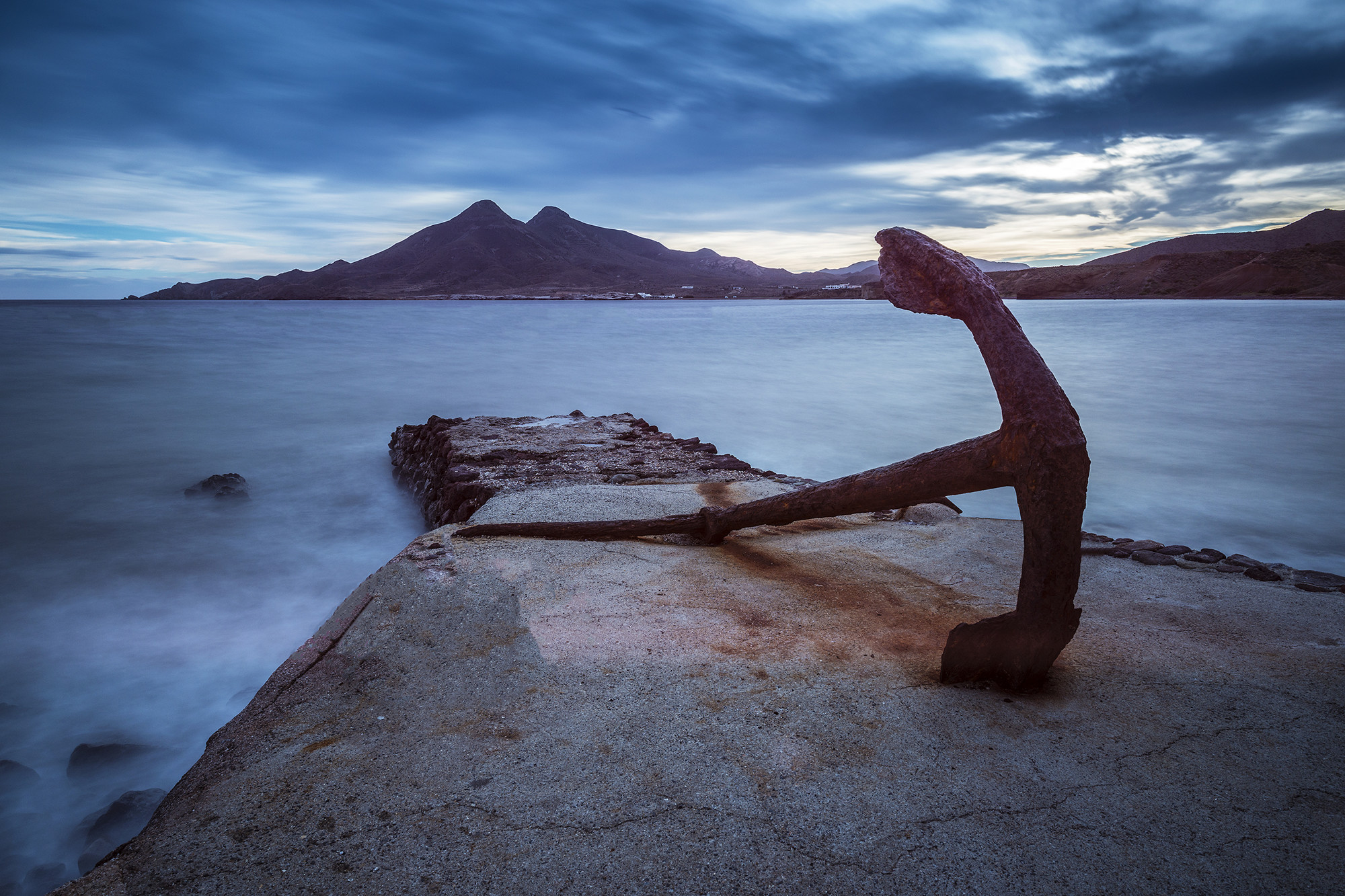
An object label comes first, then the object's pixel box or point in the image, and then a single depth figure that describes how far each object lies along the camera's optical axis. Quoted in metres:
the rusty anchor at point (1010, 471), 2.18
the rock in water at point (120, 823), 2.59
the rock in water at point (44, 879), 2.46
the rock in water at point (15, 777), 2.93
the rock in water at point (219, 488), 7.12
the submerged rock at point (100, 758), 3.08
